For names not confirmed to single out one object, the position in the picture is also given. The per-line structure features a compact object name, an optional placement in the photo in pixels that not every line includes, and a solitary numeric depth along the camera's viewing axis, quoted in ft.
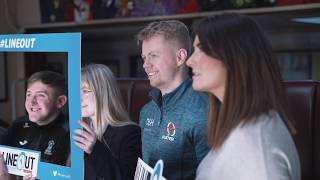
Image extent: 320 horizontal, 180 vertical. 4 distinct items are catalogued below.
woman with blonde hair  8.37
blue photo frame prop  7.88
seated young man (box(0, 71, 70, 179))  8.31
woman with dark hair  6.54
